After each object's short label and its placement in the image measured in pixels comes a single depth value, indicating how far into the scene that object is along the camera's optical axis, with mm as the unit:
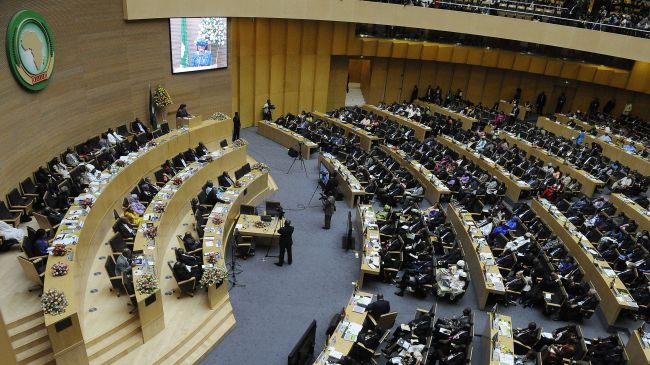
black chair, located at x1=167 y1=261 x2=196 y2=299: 9984
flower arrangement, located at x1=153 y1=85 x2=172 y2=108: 17578
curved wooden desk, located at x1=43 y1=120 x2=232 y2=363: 7656
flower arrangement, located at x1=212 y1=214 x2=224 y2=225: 12062
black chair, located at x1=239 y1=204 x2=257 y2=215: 13297
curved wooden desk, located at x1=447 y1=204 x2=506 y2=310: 11031
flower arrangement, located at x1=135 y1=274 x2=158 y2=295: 8666
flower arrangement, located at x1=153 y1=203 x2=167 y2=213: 11883
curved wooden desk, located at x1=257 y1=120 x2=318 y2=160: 19672
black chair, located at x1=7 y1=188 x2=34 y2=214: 11102
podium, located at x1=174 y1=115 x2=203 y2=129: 18109
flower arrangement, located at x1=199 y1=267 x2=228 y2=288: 9648
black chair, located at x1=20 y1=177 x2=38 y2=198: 11586
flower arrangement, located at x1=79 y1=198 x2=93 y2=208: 11047
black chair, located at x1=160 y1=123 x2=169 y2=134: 17156
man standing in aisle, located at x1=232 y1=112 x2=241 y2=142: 20453
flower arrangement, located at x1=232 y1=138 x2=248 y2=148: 17328
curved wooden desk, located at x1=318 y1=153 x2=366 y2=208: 15562
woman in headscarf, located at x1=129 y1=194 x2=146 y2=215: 12133
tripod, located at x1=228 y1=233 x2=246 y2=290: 11438
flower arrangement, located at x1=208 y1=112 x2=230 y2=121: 19281
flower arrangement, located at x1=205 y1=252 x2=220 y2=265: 10359
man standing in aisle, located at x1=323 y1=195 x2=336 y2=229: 13898
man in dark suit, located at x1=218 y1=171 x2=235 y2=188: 14750
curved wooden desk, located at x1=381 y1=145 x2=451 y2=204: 15992
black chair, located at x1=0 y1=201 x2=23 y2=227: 10538
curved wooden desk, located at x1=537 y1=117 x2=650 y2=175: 18750
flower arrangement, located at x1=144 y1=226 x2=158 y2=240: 10680
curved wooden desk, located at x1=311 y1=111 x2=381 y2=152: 20609
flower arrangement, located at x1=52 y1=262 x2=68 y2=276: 8523
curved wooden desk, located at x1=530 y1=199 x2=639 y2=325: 10836
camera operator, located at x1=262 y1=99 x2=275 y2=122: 23172
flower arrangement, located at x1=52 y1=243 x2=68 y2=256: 9094
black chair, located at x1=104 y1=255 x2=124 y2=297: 9398
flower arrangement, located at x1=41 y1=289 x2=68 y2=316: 7547
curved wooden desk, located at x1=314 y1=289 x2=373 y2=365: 8372
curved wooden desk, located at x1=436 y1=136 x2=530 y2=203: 16594
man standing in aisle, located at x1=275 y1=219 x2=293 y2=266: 11698
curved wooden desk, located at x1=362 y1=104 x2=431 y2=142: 22109
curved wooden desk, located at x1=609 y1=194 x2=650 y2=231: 14469
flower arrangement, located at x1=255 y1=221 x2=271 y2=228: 12766
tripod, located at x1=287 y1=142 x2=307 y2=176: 18750
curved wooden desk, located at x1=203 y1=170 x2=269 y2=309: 10223
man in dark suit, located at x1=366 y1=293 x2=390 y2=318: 9469
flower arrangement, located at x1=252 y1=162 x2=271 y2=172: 15781
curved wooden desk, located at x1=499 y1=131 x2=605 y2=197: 16969
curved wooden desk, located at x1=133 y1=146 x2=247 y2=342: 8945
